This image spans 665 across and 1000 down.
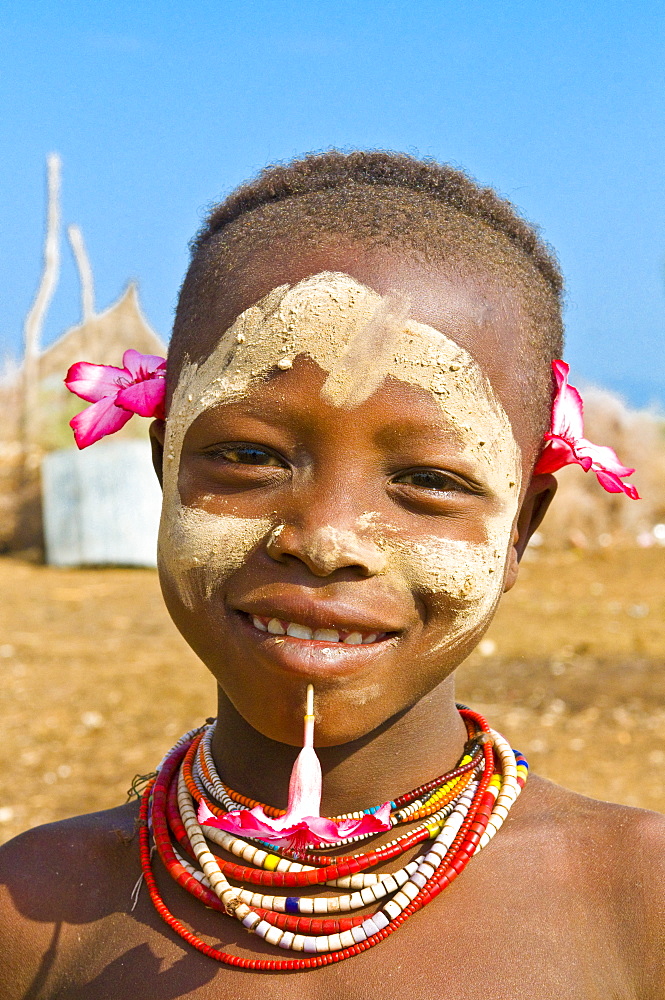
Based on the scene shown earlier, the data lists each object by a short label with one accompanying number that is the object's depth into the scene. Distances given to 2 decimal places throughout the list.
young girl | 0.65
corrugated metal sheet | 8.68
